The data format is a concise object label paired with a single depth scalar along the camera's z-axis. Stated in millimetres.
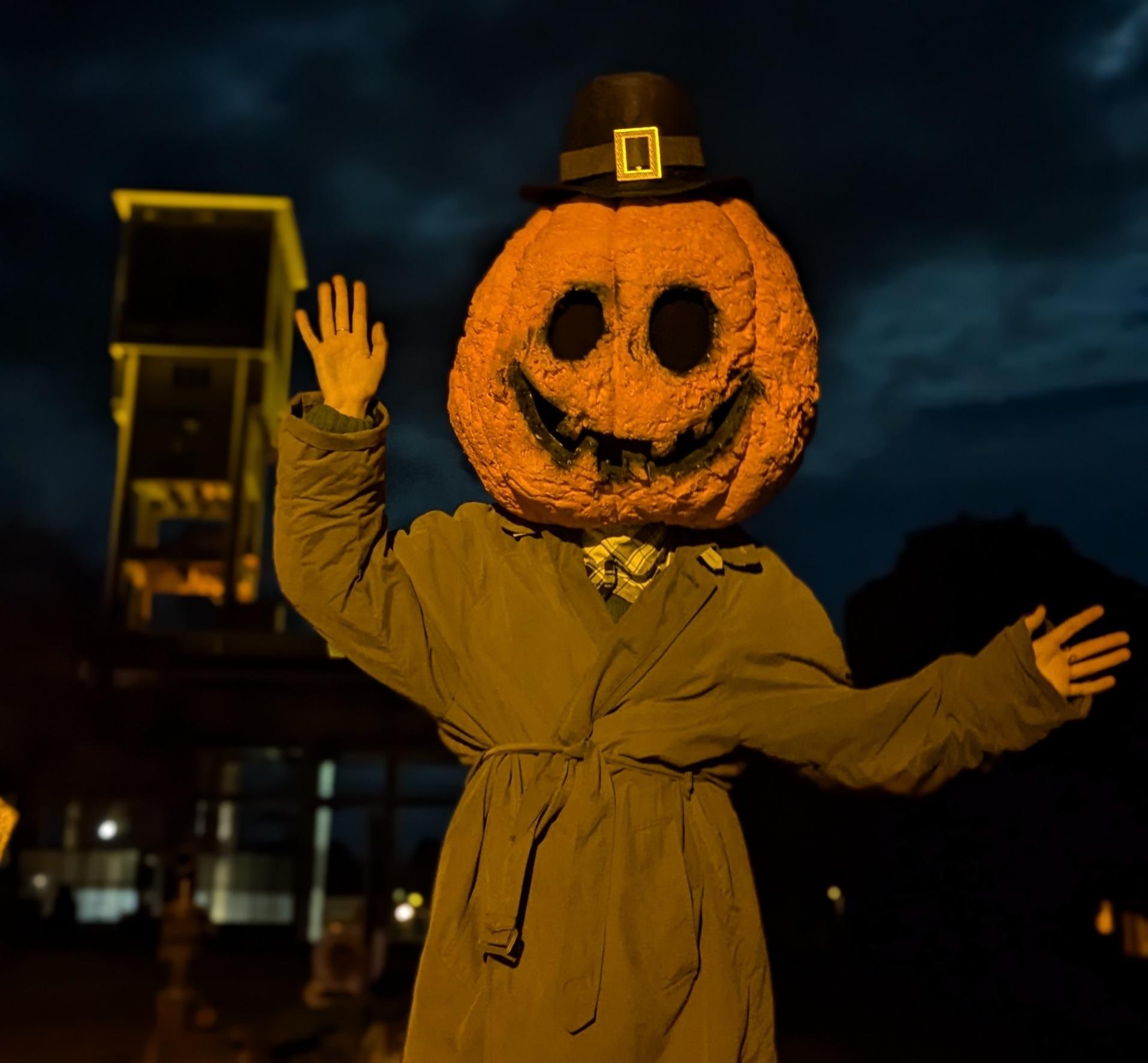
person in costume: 1788
